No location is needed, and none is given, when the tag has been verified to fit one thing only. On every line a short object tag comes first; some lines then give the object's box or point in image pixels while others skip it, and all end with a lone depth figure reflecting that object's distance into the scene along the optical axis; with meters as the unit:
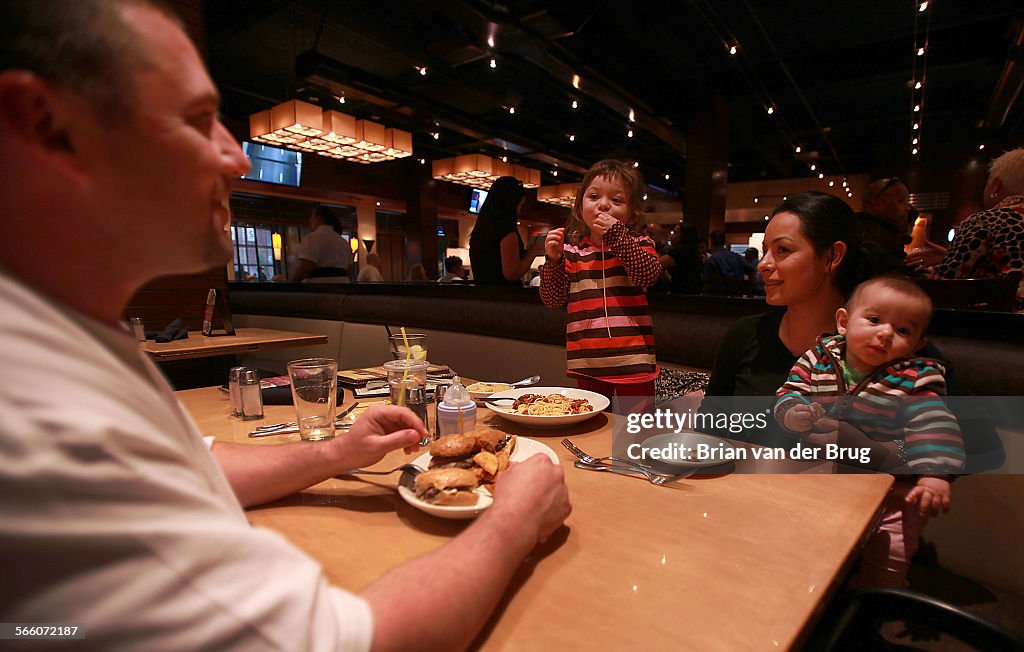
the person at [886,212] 2.79
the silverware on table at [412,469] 0.92
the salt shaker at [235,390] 1.40
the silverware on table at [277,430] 1.28
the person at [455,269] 8.29
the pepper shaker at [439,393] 1.25
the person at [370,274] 7.22
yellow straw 1.33
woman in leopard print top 2.57
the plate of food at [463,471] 0.80
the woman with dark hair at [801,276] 1.55
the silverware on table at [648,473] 0.99
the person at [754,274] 6.39
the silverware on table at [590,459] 1.04
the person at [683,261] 4.25
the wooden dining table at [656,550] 0.58
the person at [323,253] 5.23
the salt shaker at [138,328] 2.51
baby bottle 1.12
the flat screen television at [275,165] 9.49
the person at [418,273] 8.58
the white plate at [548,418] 1.26
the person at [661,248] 4.04
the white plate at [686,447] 1.03
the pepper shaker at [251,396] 1.39
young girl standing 2.12
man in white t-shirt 0.32
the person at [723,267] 5.72
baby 1.23
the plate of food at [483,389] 1.65
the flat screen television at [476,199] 13.20
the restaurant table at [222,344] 2.56
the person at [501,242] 3.29
